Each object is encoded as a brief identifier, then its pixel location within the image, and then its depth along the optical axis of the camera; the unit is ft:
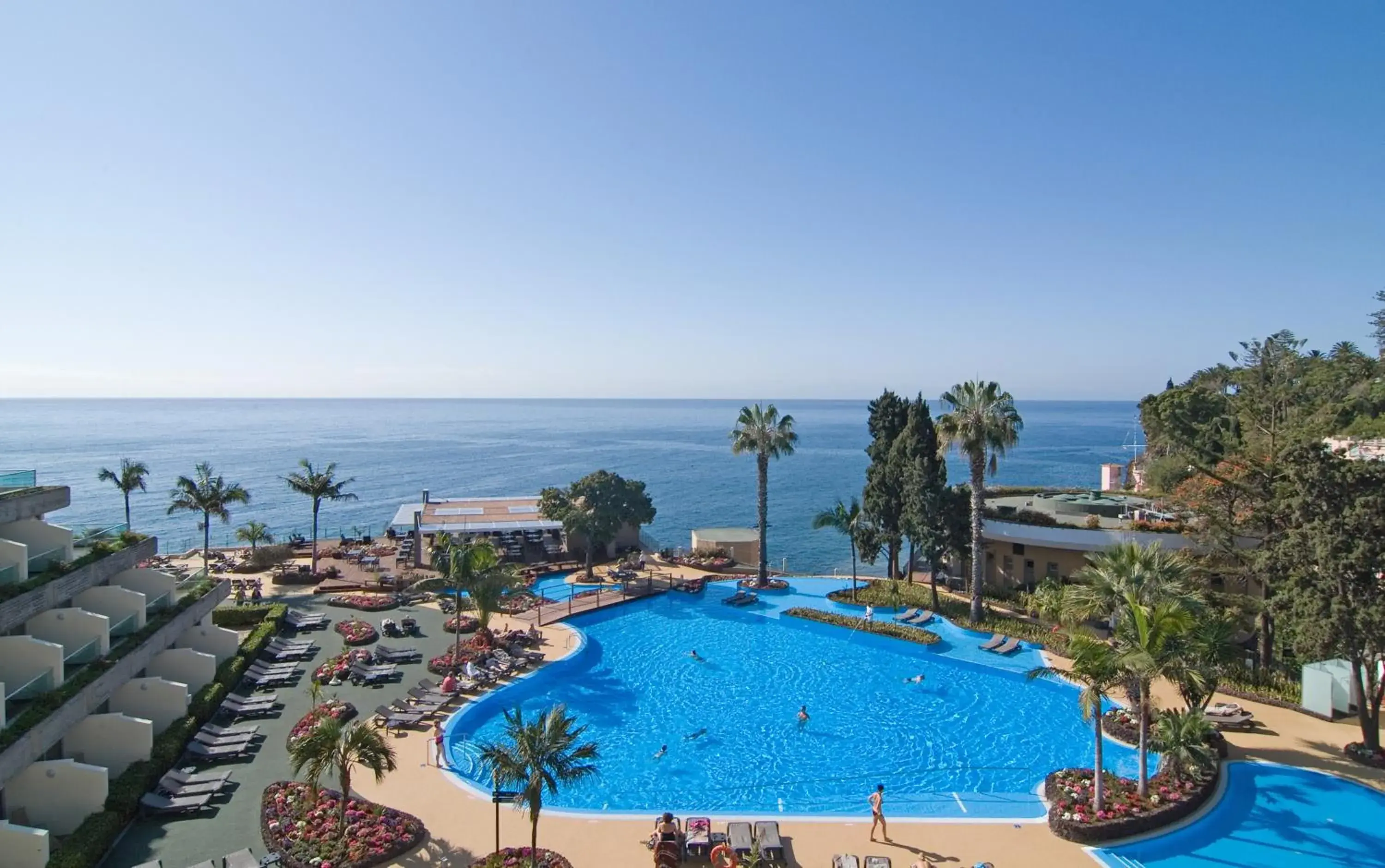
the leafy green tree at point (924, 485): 114.93
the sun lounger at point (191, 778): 59.93
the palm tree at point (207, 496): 138.00
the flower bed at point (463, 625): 103.45
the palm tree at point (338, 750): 52.29
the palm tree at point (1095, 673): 54.65
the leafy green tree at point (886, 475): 124.36
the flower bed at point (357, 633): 98.63
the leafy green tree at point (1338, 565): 62.85
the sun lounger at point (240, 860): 47.26
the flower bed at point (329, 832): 49.88
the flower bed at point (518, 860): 49.29
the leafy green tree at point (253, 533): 144.46
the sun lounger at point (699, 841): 51.98
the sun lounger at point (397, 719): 73.67
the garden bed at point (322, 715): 69.51
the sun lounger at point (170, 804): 56.54
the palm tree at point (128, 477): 149.69
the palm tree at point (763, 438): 134.51
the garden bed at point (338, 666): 85.87
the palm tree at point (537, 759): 47.03
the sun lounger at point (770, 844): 50.90
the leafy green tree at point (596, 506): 138.51
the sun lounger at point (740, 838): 50.85
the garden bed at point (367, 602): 115.34
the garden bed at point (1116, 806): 54.13
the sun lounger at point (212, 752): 65.36
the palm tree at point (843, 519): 128.88
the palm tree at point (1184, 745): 60.23
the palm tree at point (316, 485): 141.59
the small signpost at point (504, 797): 50.90
